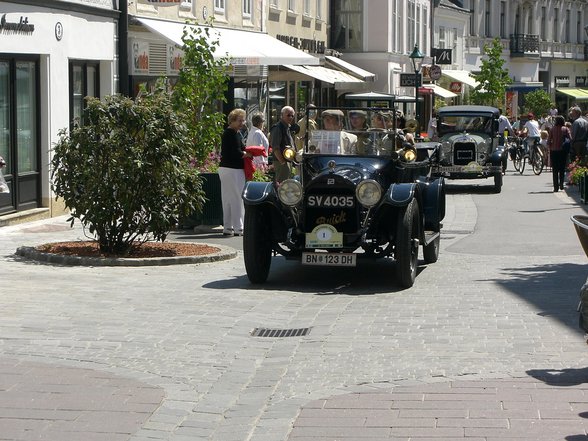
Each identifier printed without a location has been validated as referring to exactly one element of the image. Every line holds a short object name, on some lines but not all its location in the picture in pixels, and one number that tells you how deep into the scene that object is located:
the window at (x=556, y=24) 80.06
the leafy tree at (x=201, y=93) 18.80
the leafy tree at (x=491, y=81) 53.72
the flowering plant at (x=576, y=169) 27.05
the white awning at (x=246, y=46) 24.59
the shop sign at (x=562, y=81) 80.94
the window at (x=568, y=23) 82.56
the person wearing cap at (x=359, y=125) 14.27
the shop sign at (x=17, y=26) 18.06
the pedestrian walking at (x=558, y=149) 28.80
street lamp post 37.00
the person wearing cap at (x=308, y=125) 14.34
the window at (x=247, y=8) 32.34
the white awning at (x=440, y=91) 53.54
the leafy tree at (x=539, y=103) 63.09
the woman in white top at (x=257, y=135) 19.31
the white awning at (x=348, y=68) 44.06
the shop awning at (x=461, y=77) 59.89
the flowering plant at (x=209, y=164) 18.75
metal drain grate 10.24
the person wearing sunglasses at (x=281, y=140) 18.05
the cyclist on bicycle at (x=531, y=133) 38.94
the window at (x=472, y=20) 68.03
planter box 18.11
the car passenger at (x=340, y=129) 14.18
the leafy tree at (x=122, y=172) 14.30
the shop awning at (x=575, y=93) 77.81
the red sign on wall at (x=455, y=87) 58.91
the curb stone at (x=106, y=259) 14.02
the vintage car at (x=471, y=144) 29.70
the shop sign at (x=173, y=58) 25.45
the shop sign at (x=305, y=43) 38.18
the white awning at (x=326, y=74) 36.28
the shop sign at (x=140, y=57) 23.88
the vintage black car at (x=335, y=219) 12.85
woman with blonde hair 17.56
